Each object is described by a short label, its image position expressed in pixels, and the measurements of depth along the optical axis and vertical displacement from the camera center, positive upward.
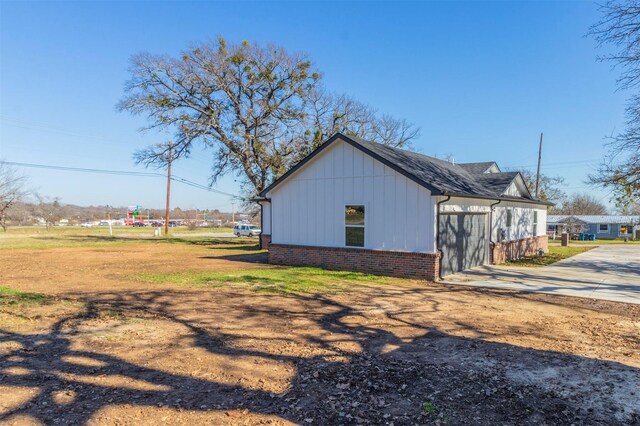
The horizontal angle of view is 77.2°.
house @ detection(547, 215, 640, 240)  53.28 +0.45
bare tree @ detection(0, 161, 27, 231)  46.78 +3.03
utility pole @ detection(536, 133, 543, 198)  34.21 +6.39
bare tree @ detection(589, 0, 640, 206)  13.44 +1.85
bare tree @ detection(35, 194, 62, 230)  72.14 +2.56
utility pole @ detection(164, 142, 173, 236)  40.39 +3.34
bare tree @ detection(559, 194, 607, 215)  72.62 +4.05
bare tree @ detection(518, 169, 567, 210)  51.89 +4.97
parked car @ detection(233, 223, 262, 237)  46.03 -0.62
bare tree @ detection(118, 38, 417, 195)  26.39 +7.96
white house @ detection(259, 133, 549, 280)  12.45 +0.42
